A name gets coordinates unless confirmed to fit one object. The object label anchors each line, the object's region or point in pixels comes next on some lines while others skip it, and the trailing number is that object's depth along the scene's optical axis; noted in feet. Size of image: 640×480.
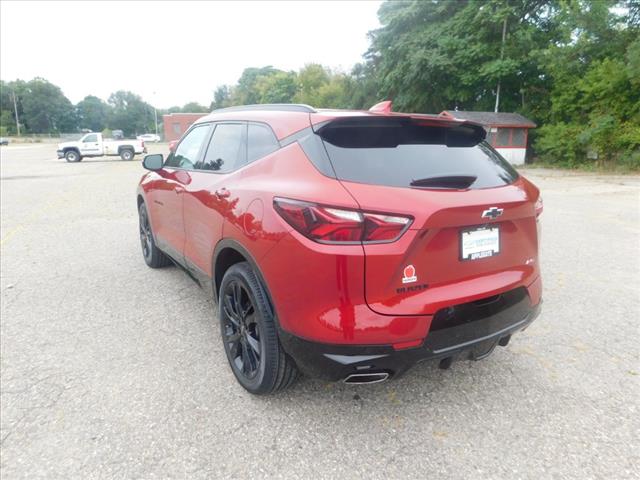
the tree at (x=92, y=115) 397.56
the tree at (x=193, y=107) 414.86
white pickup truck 88.63
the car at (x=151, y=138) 243.81
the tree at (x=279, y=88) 221.66
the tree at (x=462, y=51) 82.79
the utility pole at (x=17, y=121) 285.43
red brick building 214.07
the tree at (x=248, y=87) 271.61
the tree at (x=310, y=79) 200.85
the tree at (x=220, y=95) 347.75
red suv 6.38
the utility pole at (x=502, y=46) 83.39
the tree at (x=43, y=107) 319.06
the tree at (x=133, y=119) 383.45
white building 78.89
